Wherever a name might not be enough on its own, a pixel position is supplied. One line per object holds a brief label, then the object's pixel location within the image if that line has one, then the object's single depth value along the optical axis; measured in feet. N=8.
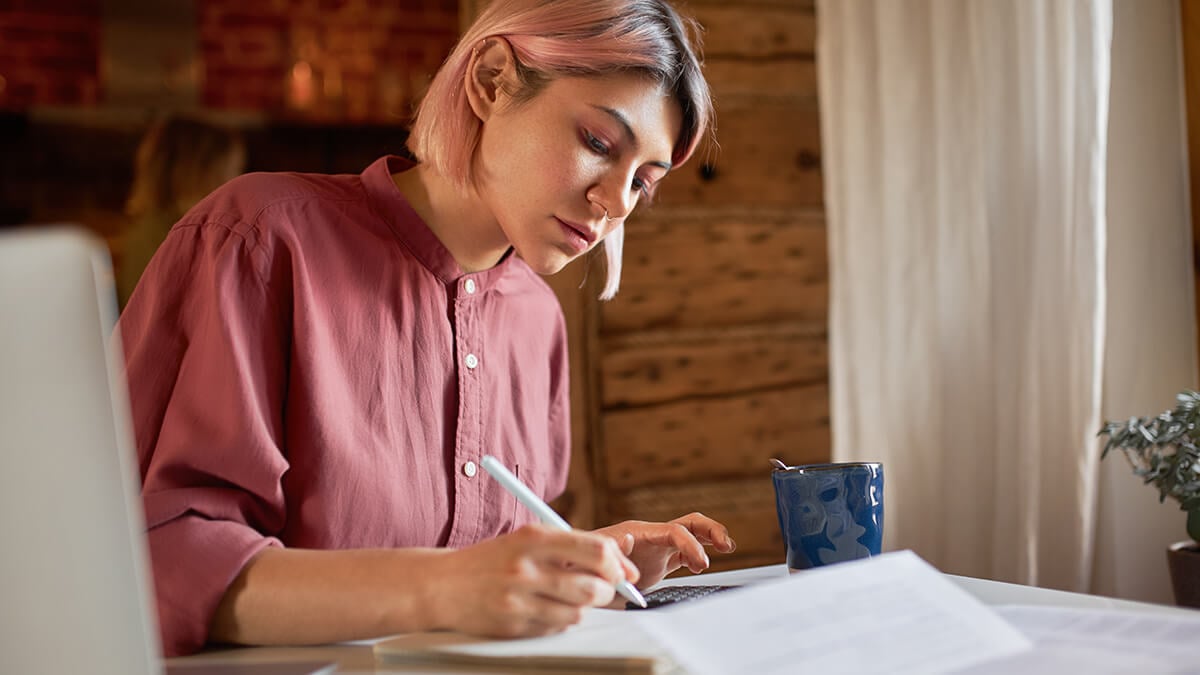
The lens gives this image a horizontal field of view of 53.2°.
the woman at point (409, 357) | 2.92
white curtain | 6.72
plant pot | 5.37
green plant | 5.38
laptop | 1.62
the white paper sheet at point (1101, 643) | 2.48
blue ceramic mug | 3.43
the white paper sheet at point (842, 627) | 2.27
